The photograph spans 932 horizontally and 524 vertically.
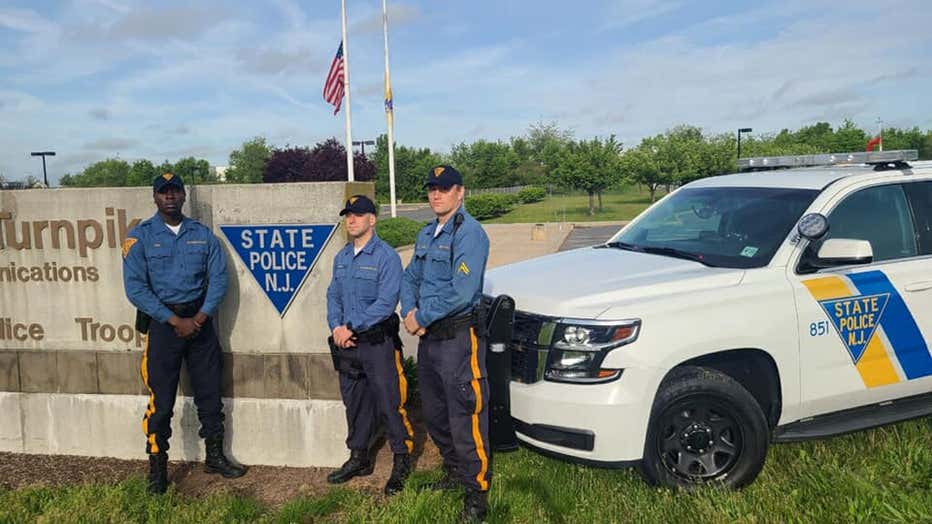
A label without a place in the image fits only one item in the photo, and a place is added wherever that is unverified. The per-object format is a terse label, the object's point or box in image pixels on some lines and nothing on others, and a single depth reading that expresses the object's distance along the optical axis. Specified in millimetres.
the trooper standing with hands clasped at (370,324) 3863
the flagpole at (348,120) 20500
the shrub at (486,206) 36609
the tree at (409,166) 55906
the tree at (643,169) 37344
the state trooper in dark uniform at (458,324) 3408
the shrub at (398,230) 19422
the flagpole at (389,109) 23672
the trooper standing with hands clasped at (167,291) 3928
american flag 20484
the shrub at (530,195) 48638
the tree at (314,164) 35875
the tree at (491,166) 59562
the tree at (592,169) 36312
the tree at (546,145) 62156
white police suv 3246
